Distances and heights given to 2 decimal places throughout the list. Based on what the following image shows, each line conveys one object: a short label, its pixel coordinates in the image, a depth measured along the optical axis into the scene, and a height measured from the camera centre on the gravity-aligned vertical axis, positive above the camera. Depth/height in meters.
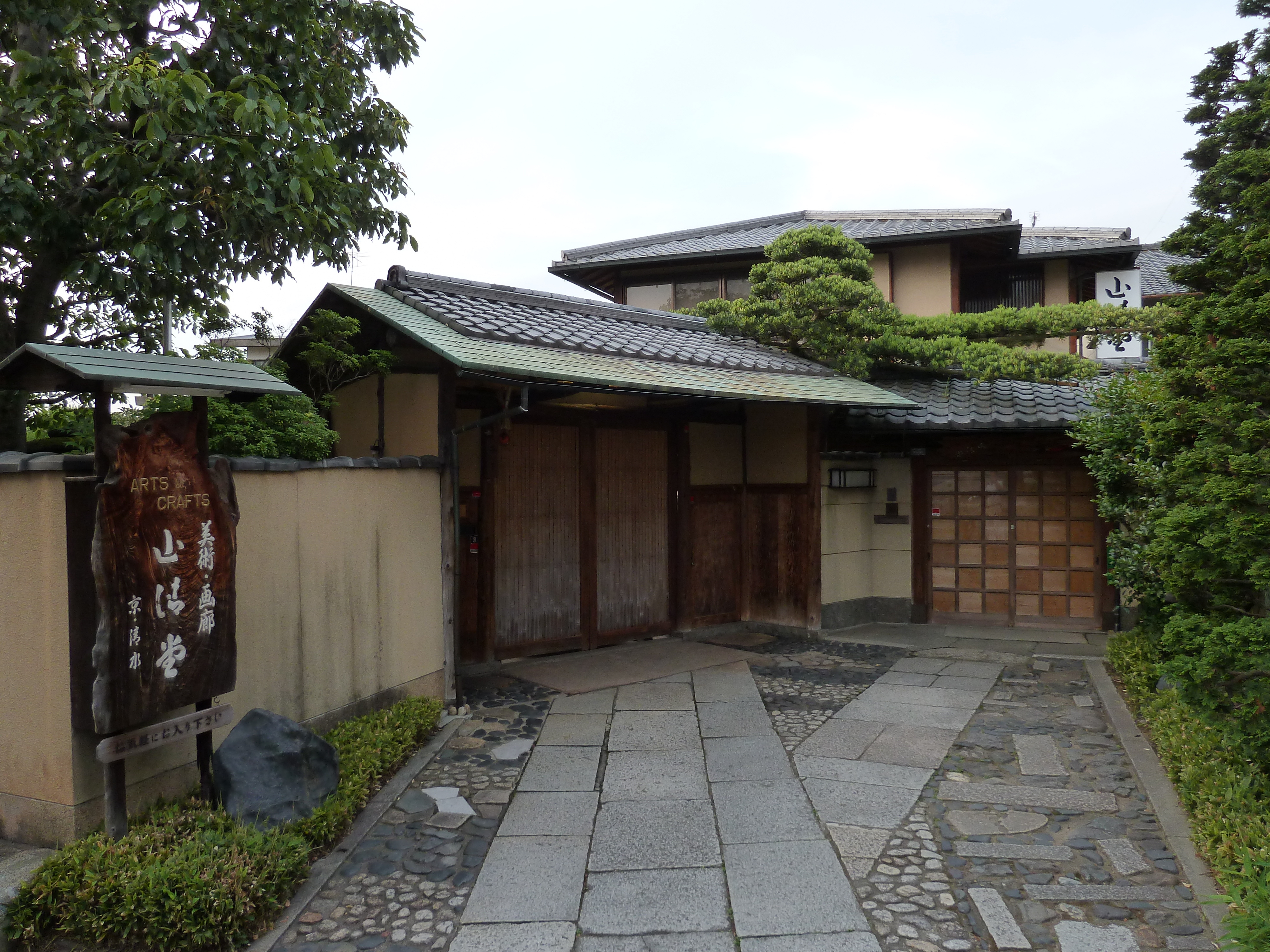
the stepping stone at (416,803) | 5.29 -2.24
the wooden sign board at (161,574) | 3.98 -0.52
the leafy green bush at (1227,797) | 3.49 -1.97
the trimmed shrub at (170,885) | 3.64 -1.96
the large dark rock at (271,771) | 4.50 -1.75
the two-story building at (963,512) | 10.90 -0.66
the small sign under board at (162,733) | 4.02 -1.40
